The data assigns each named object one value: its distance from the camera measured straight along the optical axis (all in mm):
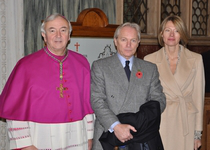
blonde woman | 3188
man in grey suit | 2664
